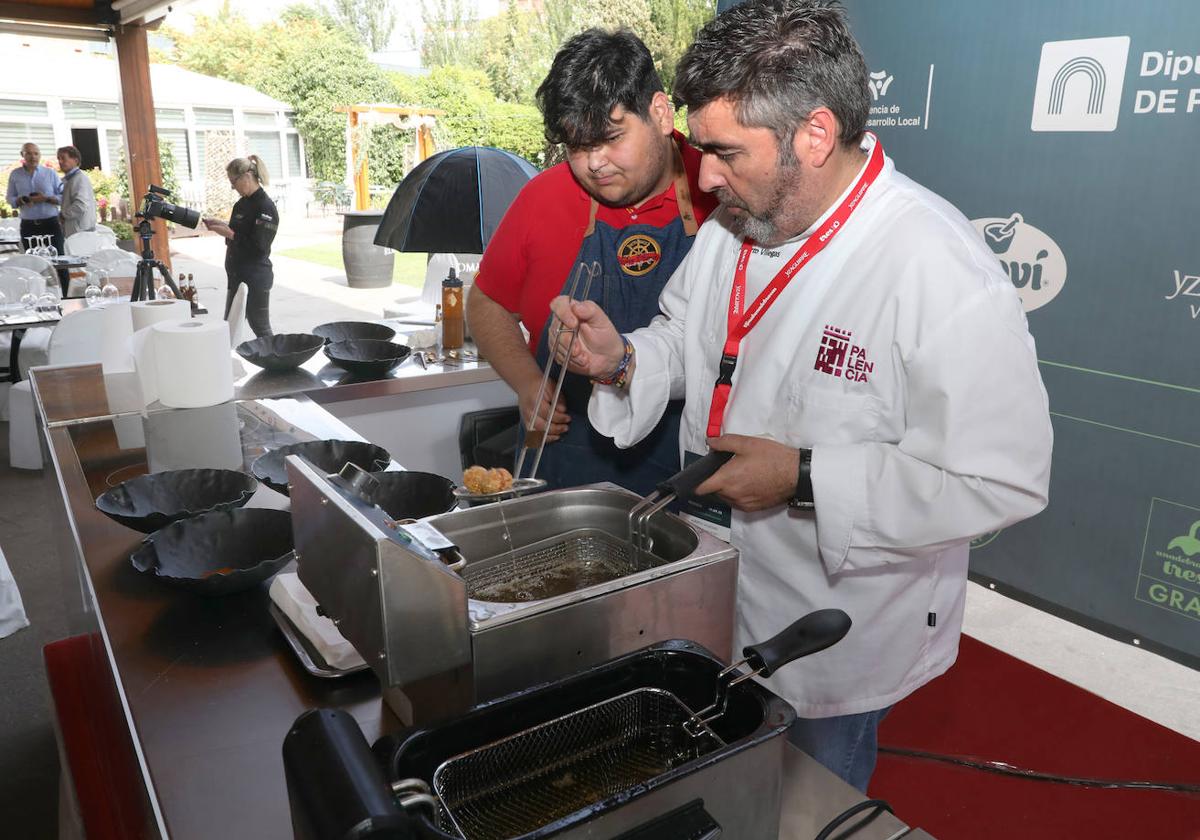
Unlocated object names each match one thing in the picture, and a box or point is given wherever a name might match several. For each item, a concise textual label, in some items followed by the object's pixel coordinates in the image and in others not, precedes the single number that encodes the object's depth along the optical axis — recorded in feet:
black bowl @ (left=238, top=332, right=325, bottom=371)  9.10
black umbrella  11.38
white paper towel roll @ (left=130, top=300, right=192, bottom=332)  8.36
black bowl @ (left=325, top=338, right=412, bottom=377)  9.26
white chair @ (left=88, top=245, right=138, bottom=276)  20.06
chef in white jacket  3.72
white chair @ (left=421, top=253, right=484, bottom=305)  16.71
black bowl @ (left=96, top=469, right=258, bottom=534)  5.18
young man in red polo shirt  5.60
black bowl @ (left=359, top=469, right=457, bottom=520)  5.05
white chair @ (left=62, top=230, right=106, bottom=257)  25.48
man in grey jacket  29.04
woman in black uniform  20.70
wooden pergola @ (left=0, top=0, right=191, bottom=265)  27.91
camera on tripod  10.90
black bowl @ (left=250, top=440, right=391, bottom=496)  5.69
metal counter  3.02
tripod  11.05
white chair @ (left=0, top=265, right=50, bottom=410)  16.63
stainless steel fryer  2.93
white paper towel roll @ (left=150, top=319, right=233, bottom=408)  7.23
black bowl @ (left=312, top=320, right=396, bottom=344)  10.39
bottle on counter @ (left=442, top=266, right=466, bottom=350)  10.96
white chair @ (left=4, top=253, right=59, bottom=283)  19.09
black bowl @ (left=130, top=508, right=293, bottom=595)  4.62
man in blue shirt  29.01
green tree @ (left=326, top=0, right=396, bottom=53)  72.08
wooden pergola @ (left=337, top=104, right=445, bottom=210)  53.42
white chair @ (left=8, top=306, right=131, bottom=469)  12.85
